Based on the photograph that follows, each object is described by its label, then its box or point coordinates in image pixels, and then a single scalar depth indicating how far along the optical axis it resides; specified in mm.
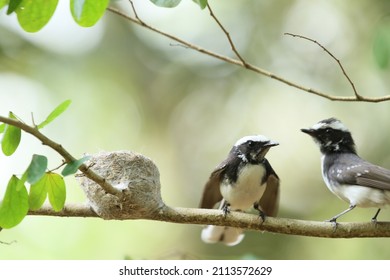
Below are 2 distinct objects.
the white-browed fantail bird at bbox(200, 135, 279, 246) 6437
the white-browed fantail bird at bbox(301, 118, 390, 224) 6238
